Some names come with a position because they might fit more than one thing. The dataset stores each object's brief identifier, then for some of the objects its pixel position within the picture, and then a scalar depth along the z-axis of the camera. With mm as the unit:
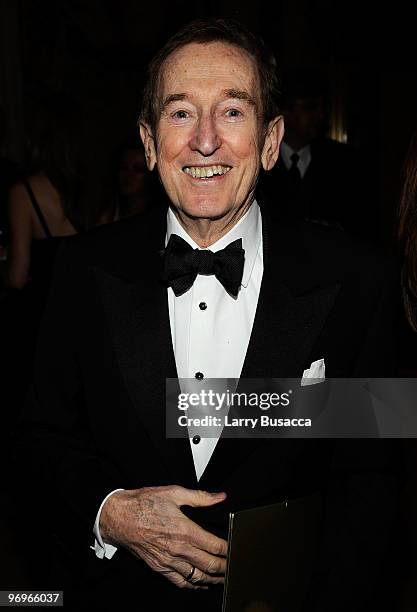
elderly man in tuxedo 1918
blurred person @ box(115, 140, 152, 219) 4574
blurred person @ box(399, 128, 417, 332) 2199
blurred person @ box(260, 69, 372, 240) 4953
